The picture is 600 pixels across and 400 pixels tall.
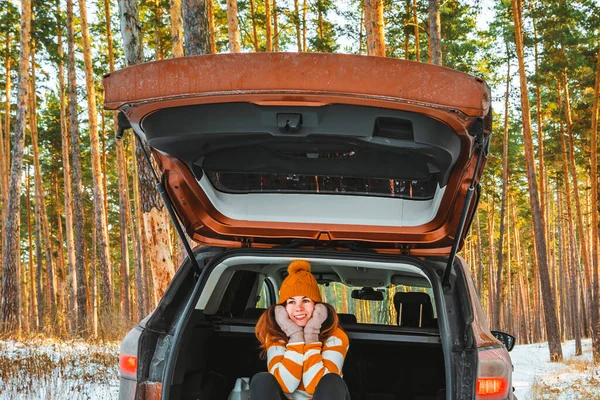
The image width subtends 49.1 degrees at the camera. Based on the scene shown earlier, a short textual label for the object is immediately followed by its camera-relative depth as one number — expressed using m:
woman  3.38
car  2.41
